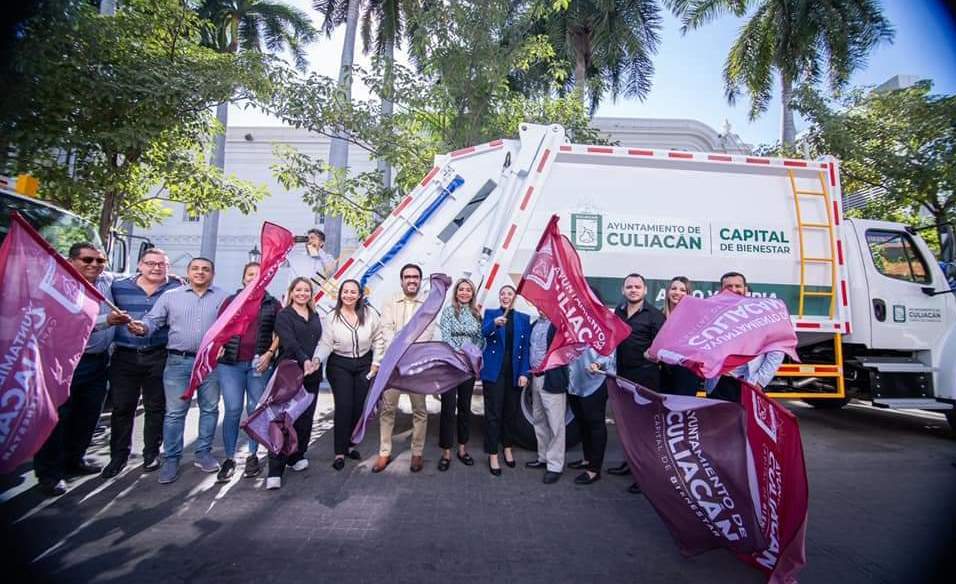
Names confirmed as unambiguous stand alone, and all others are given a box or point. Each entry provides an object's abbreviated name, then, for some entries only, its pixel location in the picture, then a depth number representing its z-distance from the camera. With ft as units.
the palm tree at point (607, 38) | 48.49
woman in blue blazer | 14.12
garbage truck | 16.35
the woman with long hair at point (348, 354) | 13.52
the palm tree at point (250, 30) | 52.06
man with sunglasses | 11.61
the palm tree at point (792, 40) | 42.19
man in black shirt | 13.17
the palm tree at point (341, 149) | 43.28
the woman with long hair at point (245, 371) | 12.80
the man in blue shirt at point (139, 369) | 12.74
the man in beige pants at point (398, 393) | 13.96
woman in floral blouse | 13.70
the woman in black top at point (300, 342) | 12.76
